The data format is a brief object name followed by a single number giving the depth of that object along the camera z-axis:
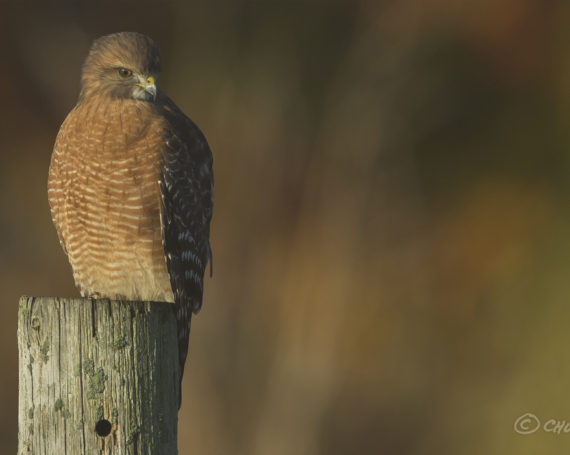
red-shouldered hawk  9.40
